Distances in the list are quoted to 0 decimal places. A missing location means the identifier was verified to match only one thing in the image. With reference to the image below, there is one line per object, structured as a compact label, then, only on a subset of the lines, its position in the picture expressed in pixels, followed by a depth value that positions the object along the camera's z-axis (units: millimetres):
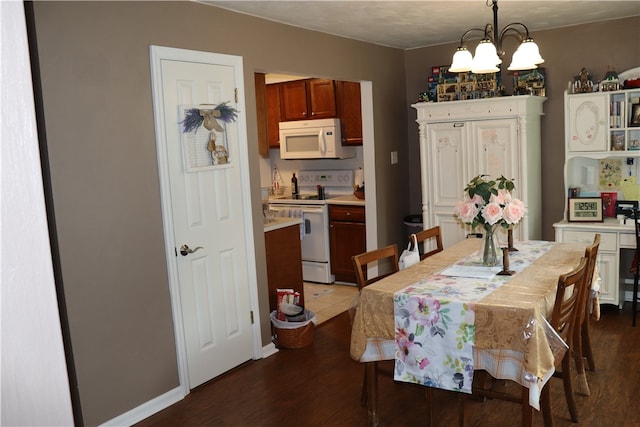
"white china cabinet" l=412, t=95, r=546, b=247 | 4750
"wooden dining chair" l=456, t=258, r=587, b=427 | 2451
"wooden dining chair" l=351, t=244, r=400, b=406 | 2889
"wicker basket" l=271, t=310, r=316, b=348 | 4180
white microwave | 5988
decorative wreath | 3418
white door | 3346
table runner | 2502
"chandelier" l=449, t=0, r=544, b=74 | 2859
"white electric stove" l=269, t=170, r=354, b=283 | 5918
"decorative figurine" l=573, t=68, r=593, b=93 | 4645
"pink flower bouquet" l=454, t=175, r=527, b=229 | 2951
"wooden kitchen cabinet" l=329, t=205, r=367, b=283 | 5734
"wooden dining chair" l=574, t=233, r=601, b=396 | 2930
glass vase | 3113
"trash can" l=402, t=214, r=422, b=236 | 5645
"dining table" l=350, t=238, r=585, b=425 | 2373
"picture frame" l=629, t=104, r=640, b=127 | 4465
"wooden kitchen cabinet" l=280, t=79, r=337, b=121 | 5973
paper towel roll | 6312
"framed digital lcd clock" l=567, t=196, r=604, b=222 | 4664
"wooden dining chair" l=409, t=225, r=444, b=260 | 3597
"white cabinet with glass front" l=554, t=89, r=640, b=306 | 4469
